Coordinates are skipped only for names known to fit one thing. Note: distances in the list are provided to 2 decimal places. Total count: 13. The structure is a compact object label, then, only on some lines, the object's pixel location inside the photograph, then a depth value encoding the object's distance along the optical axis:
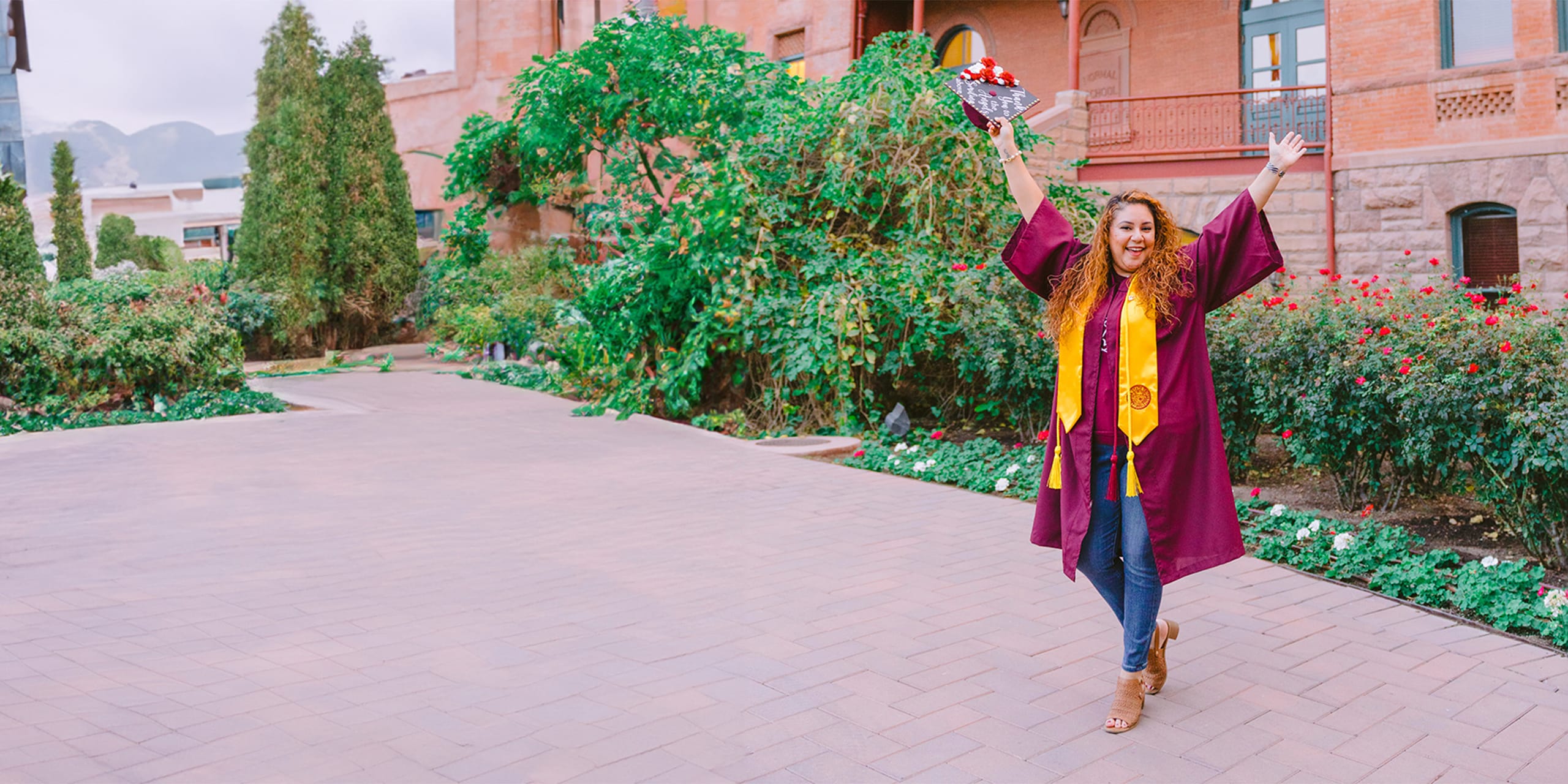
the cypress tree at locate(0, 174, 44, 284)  11.79
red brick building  12.16
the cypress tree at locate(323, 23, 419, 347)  19.42
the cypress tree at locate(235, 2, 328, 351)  18.70
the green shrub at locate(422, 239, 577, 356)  17.06
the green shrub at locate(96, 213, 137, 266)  34.19
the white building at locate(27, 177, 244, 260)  44.84
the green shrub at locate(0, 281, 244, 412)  11.18
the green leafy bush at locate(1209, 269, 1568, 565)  5.45
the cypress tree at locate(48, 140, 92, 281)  26.19
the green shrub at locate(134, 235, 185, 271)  31.86
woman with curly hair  3.69
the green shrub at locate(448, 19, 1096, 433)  9.49
